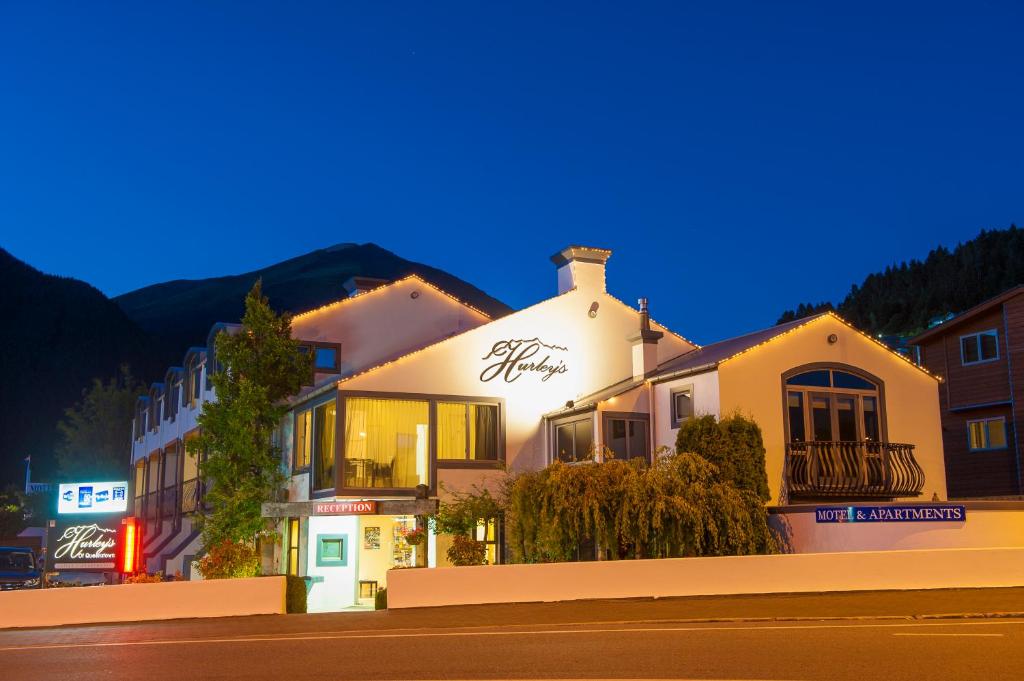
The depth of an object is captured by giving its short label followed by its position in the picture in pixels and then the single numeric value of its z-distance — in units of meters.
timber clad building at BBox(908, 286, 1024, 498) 34.75
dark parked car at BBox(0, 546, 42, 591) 30.69
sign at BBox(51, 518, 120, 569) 28.89
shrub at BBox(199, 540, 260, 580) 23.31
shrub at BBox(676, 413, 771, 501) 23.41
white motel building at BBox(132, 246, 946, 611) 25.42
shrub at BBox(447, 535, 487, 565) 22.05
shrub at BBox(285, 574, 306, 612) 20.31
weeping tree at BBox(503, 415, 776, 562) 21.94
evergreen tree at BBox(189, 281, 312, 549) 27.11
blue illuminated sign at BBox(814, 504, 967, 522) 22.02
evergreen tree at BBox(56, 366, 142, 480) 55.78
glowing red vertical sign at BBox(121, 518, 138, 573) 26.47
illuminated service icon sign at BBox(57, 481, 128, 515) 38.66
